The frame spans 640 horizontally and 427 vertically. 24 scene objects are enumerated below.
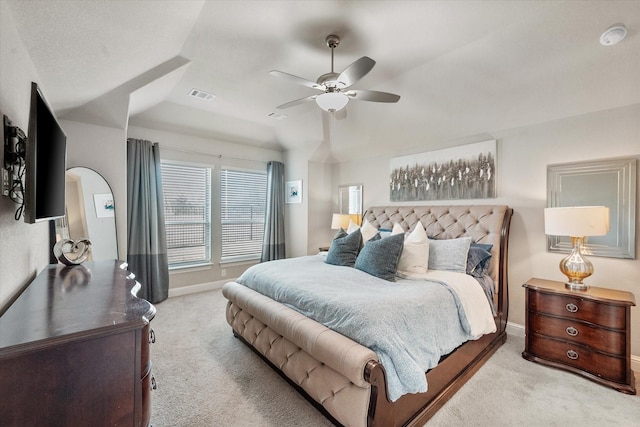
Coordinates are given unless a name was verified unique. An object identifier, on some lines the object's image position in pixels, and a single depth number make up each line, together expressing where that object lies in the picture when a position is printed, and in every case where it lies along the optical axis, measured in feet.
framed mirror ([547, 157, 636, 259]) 8.34
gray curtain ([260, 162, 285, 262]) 17.72
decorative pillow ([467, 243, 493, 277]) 9.46
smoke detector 6.68
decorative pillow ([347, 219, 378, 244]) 11.71
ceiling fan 7.20
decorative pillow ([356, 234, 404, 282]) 8.84
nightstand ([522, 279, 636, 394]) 7.29
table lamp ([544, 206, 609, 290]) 7.63
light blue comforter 5.41
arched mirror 9.81
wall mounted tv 4.42
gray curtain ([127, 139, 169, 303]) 13.01
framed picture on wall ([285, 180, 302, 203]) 17.62
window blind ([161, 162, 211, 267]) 14.78
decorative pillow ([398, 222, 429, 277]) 9.34
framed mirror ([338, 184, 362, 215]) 16.51
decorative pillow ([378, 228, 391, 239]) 12.69
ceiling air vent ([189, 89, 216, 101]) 11.72
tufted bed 5.21
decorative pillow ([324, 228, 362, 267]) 10.55
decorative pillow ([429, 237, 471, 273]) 9.37
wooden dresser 2.95
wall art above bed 11.39
